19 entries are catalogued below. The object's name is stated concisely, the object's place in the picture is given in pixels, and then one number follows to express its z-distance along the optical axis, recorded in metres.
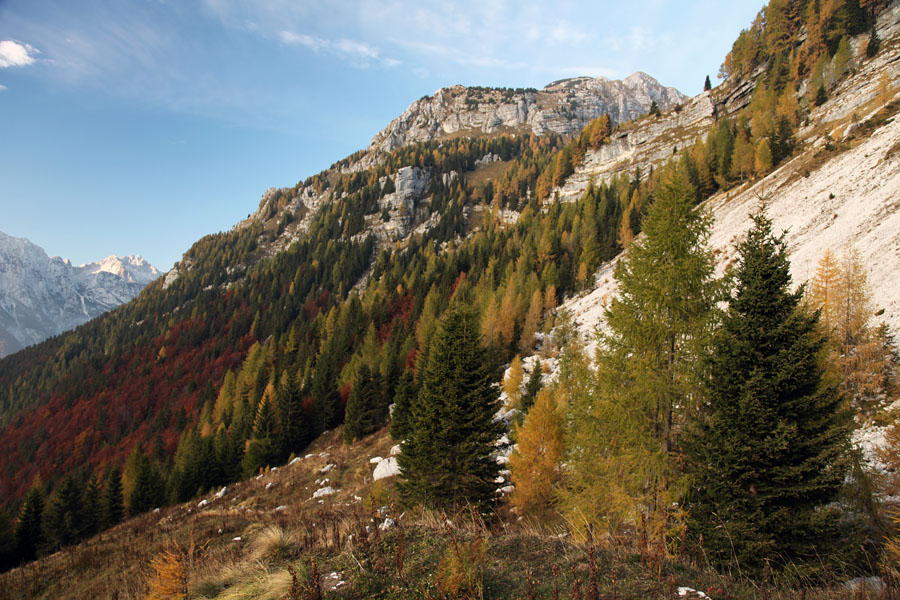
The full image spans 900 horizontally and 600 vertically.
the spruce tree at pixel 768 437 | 7.70
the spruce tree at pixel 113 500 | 34.81
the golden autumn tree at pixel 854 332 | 16.83
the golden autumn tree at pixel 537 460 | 17.39
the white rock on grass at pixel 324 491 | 24.30
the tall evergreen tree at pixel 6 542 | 27.64
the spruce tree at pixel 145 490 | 37.22
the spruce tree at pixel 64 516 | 30.52
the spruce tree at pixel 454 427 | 14.55
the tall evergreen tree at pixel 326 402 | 47.62
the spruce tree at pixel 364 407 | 40.47
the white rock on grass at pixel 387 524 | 6.65
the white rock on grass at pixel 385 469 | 25.17
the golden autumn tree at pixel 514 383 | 31.94
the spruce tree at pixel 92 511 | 32.97
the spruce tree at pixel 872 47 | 53.84
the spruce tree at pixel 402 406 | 31.66
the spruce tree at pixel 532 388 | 28.73
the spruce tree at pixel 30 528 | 29.25
